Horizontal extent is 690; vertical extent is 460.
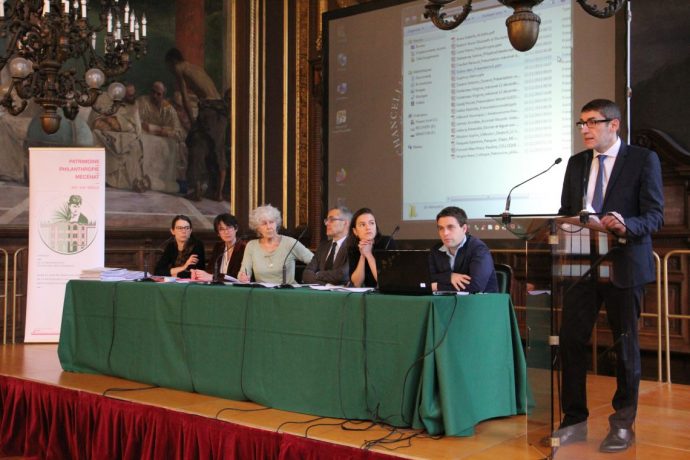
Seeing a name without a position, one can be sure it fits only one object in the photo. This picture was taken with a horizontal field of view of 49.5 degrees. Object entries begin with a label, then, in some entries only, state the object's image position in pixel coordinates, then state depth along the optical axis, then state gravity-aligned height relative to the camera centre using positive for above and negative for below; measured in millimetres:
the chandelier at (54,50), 4520 +1211
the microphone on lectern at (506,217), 2613 +86
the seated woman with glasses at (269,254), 4695 -80
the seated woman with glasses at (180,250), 5301 -63
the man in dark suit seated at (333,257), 4281 -91
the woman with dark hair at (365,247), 4086 -31
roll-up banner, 5914 +123
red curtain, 3018 -882
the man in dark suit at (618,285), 2607 -153
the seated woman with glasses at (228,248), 5043 -50
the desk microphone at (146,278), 4333 -215
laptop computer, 3027 -126
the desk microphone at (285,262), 4489 -128
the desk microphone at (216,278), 4112 -204
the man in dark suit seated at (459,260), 3473 -91
